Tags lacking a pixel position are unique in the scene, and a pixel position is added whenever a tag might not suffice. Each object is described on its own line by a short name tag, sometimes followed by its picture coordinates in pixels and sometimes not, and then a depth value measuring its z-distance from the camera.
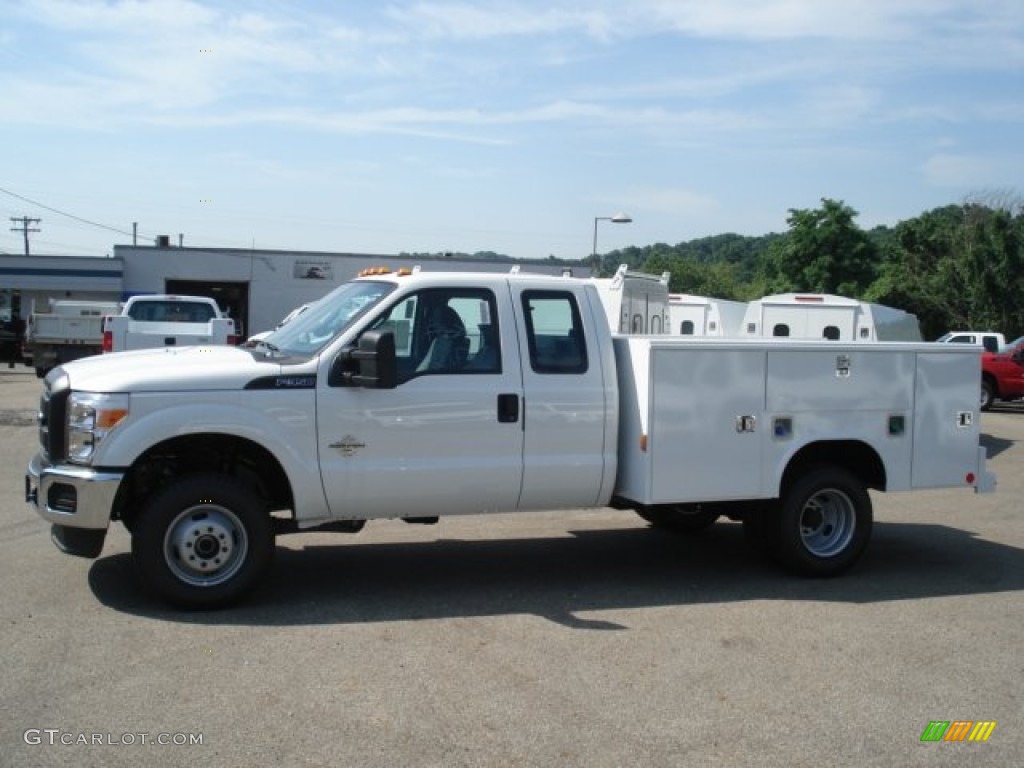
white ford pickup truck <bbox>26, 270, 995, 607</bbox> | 6.24
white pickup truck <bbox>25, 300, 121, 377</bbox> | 25.62
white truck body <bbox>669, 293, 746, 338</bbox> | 20.17
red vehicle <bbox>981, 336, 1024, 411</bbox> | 23.58
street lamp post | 27.14
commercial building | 42.31
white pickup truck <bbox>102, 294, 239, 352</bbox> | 15.96
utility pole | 79.75
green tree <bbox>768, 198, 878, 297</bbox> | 55.38
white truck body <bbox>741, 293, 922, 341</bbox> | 18.84
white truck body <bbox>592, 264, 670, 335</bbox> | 11.62
